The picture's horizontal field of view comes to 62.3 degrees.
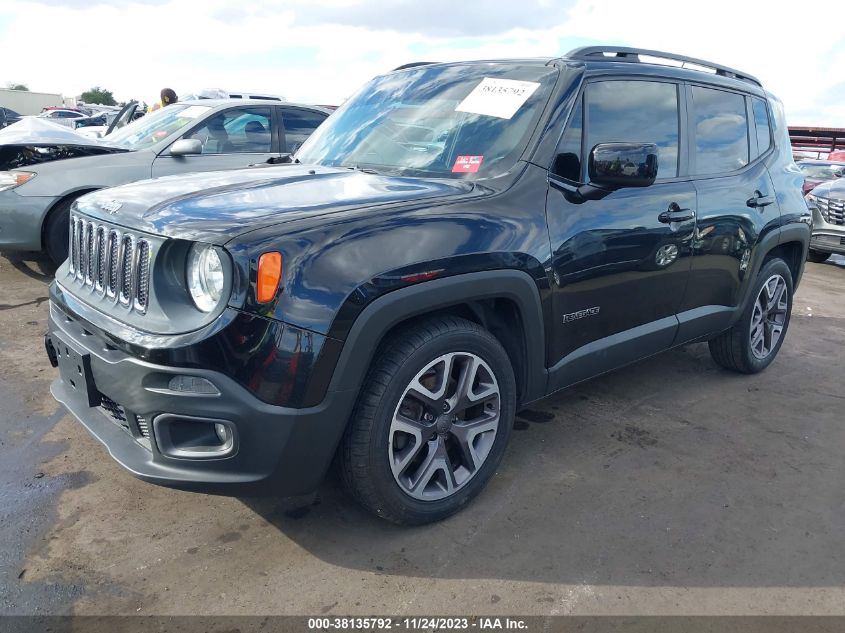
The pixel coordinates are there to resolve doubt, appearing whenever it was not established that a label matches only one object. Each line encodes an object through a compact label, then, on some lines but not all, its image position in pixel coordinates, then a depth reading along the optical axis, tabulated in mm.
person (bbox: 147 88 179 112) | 9508
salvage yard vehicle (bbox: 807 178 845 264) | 9422
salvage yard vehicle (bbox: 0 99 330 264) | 5910
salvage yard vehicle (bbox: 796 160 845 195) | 13383
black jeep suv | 2275
